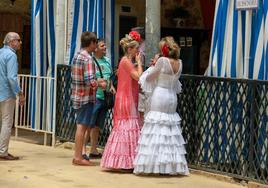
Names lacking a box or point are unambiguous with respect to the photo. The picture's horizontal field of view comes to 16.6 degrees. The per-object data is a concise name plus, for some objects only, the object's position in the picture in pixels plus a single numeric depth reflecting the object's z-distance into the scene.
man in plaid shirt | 12.10
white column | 12.40
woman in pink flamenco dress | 11.62
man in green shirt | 12.94
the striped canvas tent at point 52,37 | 14.72
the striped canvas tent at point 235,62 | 10.80
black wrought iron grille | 10.59
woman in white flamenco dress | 11.20
